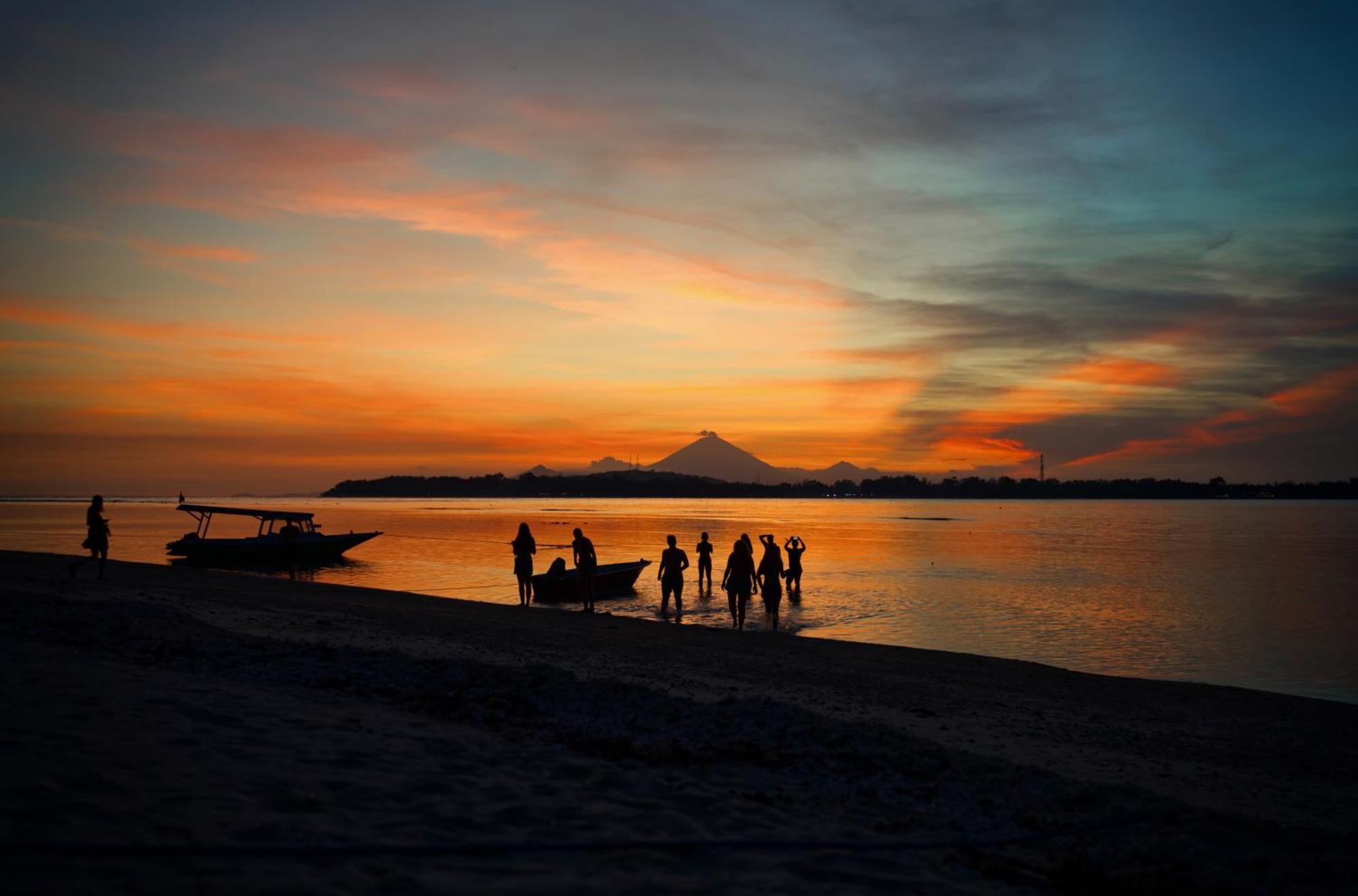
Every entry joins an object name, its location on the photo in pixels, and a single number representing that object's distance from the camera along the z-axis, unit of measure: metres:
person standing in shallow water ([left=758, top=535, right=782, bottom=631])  20.59
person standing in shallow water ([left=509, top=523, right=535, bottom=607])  23.17
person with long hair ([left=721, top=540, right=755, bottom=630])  19.67
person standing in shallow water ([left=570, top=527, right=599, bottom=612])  21.23
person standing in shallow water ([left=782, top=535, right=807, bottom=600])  30.20
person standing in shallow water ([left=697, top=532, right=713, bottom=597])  29.62
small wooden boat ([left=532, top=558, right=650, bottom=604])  26.88
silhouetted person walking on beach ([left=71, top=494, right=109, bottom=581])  20.84
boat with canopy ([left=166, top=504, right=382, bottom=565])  38.88
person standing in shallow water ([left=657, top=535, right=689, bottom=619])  22.44
